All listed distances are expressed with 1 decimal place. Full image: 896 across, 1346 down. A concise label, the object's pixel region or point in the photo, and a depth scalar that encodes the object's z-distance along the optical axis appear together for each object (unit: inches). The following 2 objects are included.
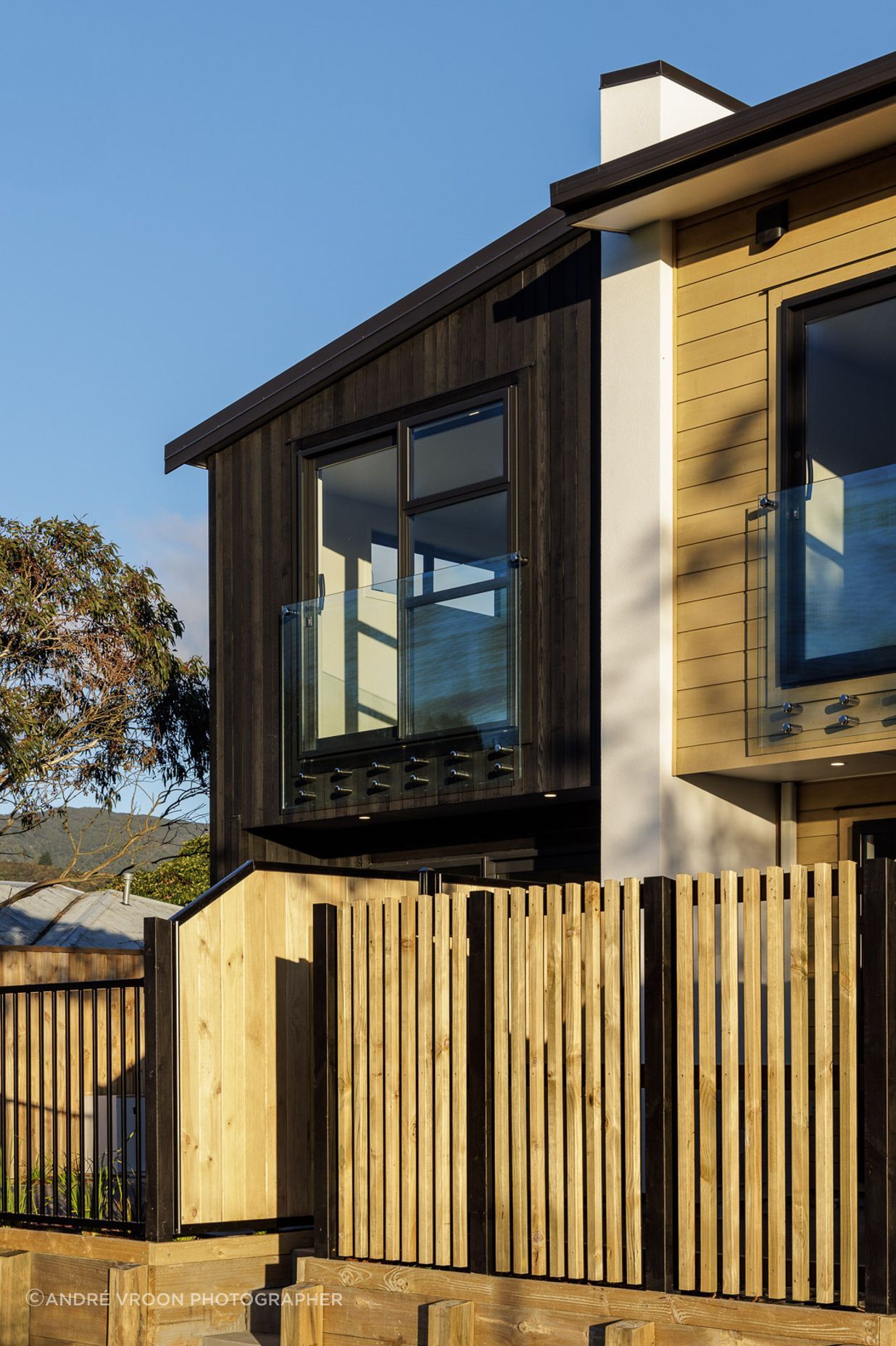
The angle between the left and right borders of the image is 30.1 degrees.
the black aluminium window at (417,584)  472.4
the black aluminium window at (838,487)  380.8
